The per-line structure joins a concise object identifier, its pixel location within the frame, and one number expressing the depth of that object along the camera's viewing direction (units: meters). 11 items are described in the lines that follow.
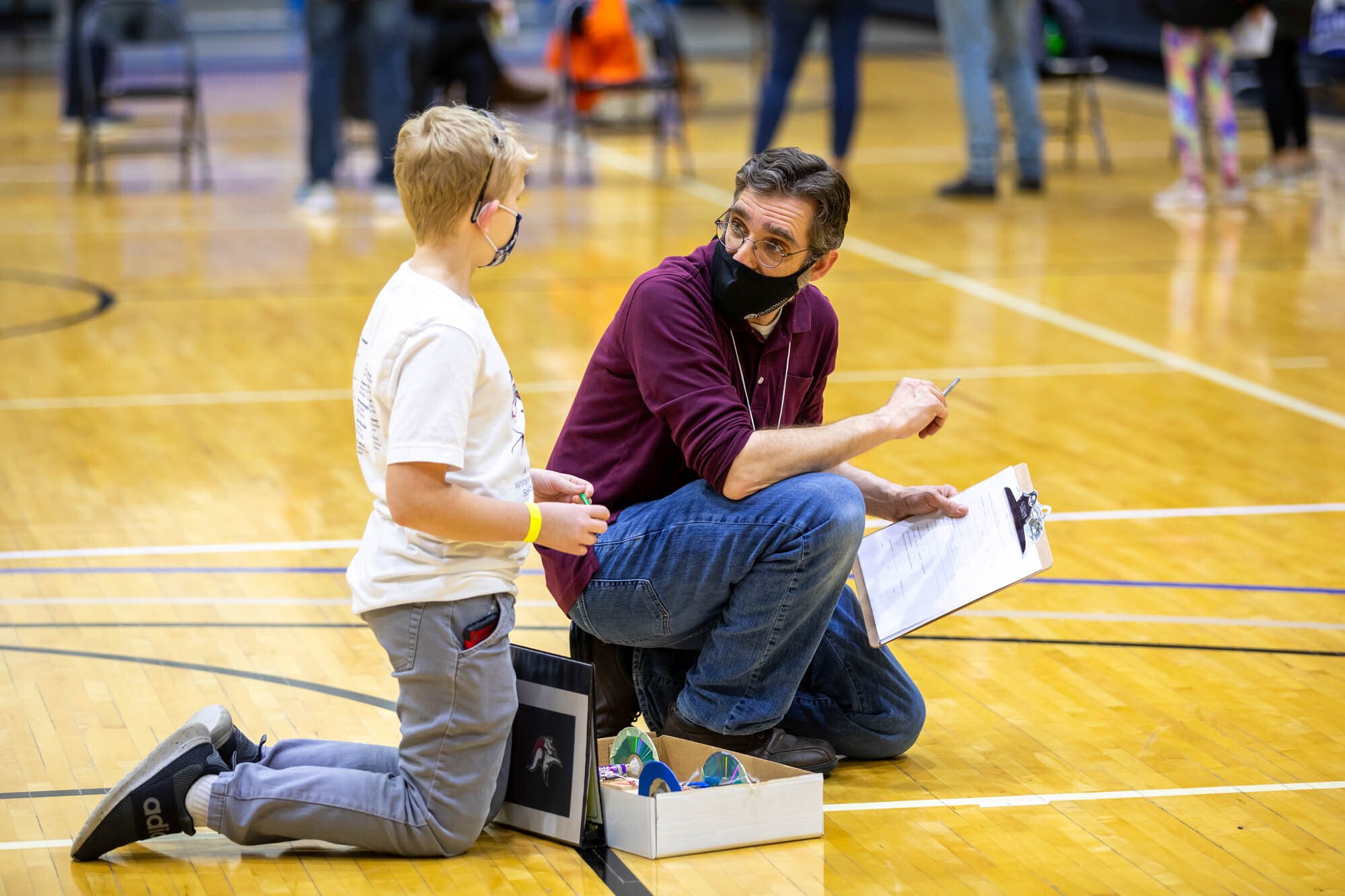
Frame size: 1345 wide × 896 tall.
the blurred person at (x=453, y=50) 16.83
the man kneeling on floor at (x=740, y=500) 4.84
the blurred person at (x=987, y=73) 15.34
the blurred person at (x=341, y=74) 14.85
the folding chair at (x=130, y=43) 16.09
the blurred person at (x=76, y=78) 17.69
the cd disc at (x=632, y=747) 4.94
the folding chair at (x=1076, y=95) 17.64
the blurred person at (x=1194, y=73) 14.75
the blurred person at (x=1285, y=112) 15.95
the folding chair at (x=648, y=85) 16.86
